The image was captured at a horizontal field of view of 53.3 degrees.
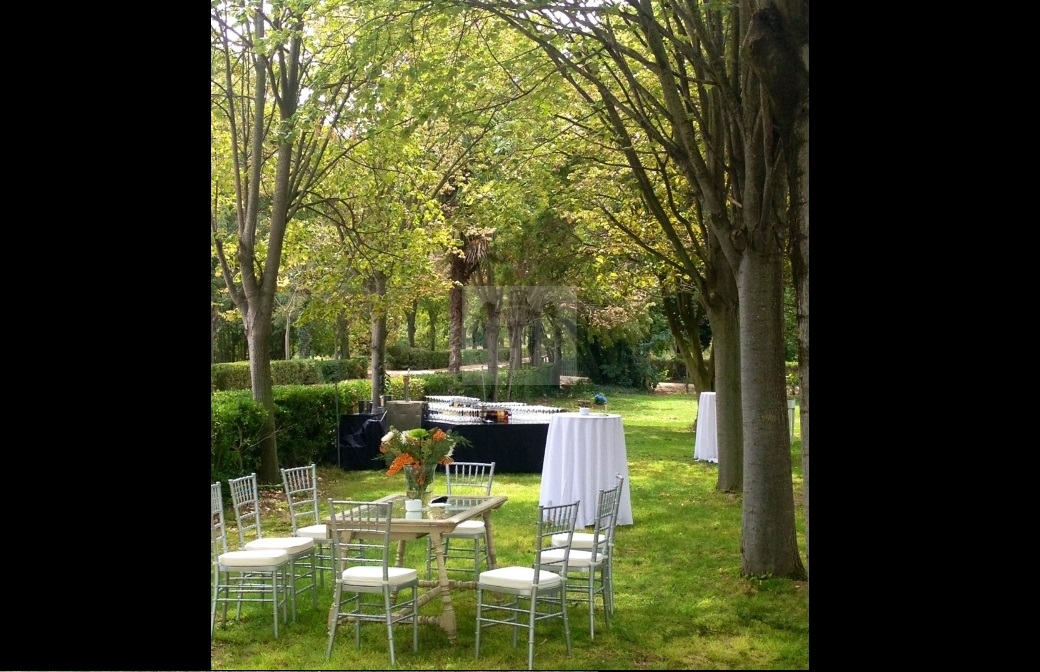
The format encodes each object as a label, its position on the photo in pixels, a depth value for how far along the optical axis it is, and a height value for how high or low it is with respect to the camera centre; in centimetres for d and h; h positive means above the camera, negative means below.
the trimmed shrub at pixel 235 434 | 991 -65
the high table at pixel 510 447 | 1281 -101
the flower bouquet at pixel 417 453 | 611 -52
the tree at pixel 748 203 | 670 +109
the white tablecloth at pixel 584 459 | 903 -82
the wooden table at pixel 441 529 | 561 -88
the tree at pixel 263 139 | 1064 +246
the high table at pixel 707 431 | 1436 -95
